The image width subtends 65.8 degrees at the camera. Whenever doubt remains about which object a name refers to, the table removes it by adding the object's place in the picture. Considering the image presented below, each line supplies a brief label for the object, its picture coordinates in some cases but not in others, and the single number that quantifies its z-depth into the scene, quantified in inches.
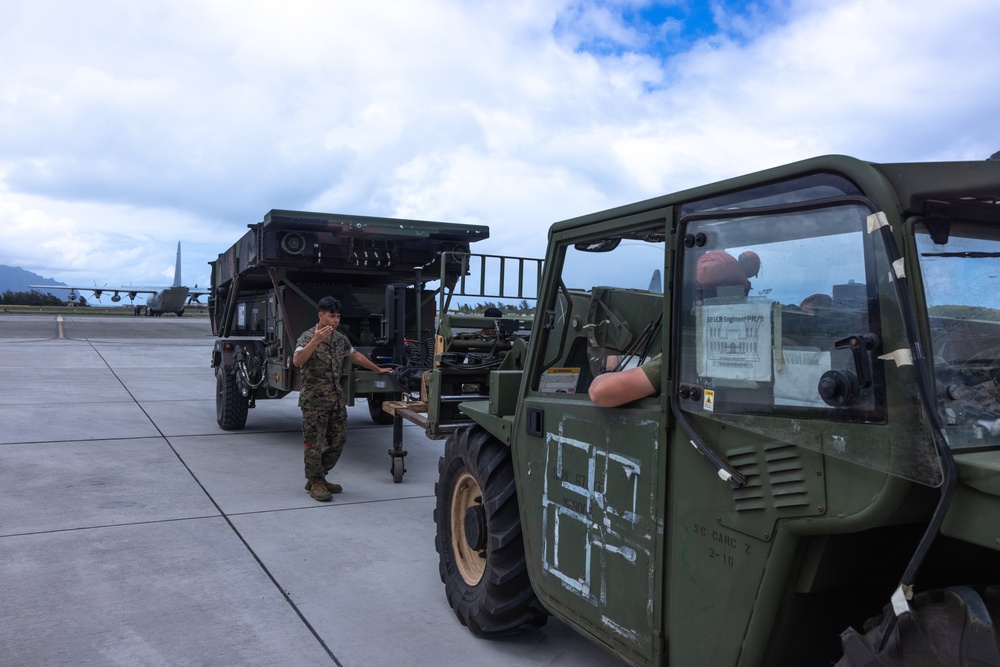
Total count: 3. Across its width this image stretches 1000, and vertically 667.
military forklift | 70.9
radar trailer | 343.3
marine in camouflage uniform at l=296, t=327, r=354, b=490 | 263.9
